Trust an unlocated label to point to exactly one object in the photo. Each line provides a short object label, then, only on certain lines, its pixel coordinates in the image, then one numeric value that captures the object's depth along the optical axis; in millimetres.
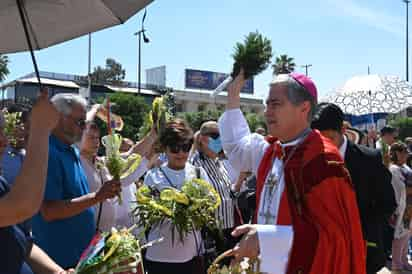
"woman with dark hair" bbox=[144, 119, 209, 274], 4168
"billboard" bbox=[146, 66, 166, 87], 86194
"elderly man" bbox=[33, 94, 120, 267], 3146
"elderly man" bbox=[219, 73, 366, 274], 2658
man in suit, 3848
